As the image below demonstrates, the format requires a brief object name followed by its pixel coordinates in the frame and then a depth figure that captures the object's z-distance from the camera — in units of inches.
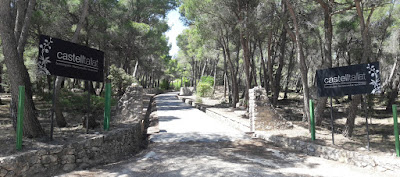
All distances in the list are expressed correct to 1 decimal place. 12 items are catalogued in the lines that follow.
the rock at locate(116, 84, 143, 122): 353.1
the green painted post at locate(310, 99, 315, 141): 272.9
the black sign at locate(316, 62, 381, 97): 227.8
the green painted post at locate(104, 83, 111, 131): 275.4
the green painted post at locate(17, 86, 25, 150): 179.9
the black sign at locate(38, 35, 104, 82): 219.0
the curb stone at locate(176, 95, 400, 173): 188.9
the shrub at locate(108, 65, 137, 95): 712.4
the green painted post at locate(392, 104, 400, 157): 197.2
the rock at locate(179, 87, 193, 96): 1264.8
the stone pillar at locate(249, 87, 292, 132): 337.4
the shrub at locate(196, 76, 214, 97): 882.8
